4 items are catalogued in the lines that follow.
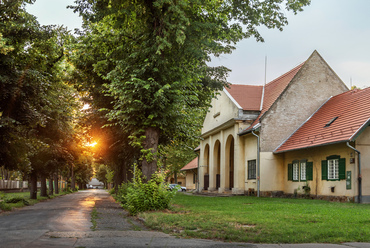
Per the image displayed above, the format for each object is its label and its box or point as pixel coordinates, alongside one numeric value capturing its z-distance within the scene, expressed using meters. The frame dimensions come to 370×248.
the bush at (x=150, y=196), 15.10
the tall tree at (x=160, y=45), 13.84
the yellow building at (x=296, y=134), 22.33
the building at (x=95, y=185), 178.25
